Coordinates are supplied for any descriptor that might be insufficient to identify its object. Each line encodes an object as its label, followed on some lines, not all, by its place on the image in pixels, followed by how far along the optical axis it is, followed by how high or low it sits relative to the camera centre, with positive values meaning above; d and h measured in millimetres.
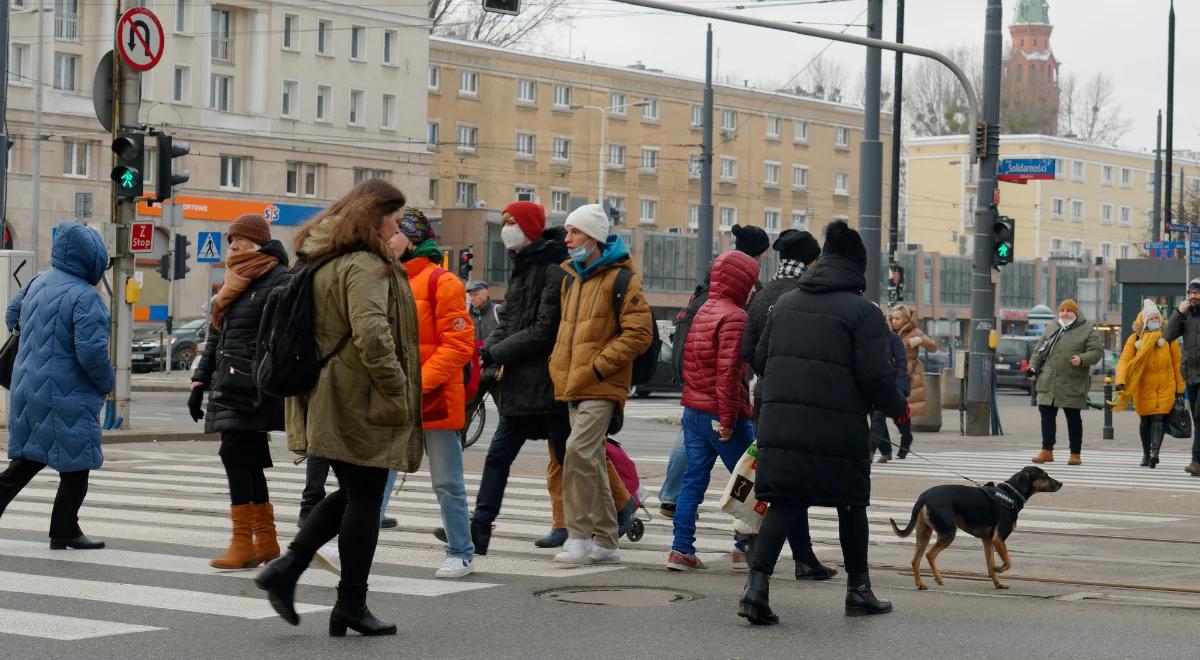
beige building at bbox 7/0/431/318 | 63219 +6328
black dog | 9070 -1091
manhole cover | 8484 -1437
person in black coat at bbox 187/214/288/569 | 9156 -623
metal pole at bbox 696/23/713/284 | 42156 +2136
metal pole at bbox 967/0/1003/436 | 24547 +275
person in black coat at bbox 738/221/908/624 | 8016 -509
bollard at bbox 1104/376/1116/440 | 24984 -1639
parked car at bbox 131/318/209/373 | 45312 -1766
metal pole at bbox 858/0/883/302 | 24875 +1723
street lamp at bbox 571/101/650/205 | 87688 +6624
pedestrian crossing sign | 35656 +476
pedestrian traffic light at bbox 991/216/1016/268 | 24531 +737
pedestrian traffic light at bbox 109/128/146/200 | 19156 +1135
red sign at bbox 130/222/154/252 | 19828 +390
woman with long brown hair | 7285 -451
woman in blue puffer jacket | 10047 -582
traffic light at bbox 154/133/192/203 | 19578 +1144
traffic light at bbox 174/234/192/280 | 36906 +387
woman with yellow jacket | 19266 -848
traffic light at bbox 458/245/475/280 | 48675 +501
